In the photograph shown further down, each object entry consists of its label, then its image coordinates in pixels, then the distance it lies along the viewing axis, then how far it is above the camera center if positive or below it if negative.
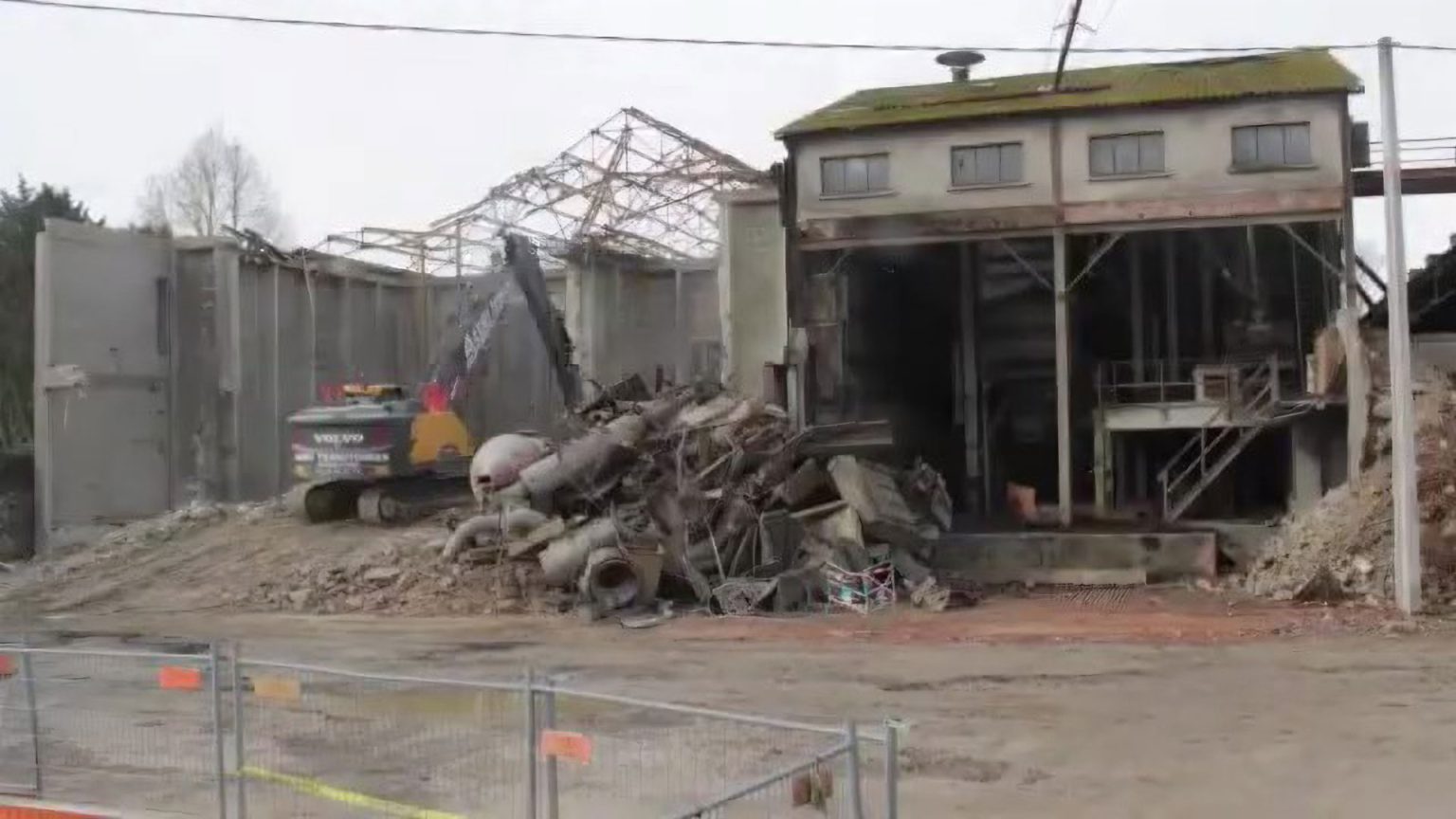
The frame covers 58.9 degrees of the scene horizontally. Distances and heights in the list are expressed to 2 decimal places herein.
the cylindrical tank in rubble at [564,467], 24.42 -0.74
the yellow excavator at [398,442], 25.86 -0.17
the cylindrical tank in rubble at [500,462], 25.19 -0.61
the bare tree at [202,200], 60.41 +11.33
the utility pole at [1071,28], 17.88 +5.55
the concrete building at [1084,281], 27.03 +3.50
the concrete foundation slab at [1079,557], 24.80 -2.76
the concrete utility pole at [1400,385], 18.64 +0.33
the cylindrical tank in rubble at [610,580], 21.31 -2.55
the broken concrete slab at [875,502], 24.08 -1.55
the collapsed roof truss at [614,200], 41.16 +7.88
